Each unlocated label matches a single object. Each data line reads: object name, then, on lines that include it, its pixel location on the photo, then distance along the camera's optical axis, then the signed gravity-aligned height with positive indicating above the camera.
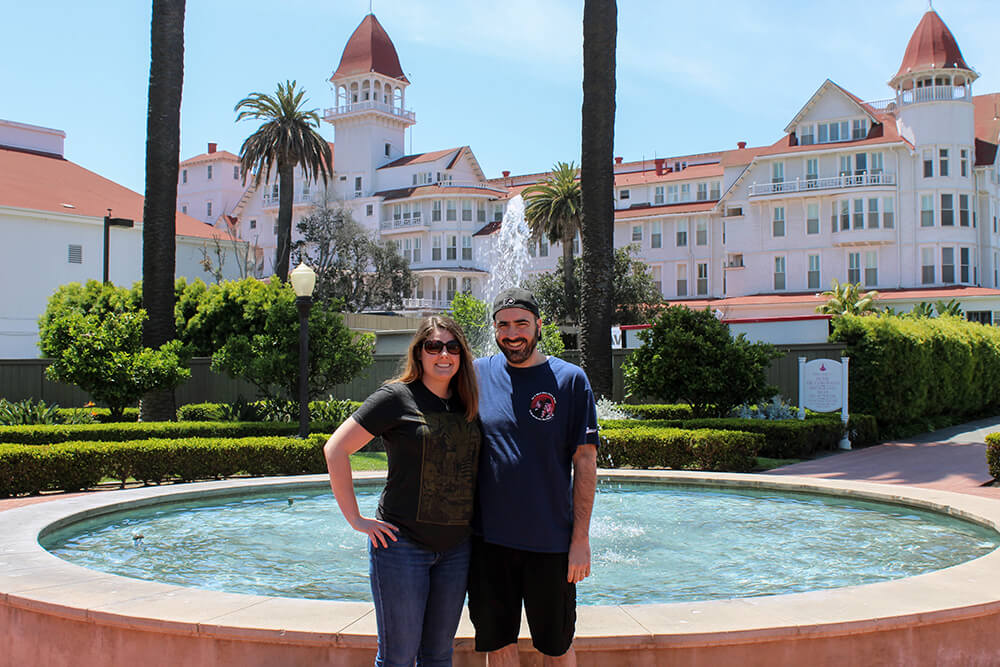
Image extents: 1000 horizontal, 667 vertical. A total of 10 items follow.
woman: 3.85 -0.63
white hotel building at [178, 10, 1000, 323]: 47.44 +8.22
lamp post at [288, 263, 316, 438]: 16.91 +0.70
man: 3.90 -0.64
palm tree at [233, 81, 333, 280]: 46.09 +10.84
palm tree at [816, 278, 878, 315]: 41.28 +2.29
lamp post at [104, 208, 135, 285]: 28.17 +4.07
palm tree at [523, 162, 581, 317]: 49.19 +7.57
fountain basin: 4.48 -1.37
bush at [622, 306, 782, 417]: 19.17 -0.23
